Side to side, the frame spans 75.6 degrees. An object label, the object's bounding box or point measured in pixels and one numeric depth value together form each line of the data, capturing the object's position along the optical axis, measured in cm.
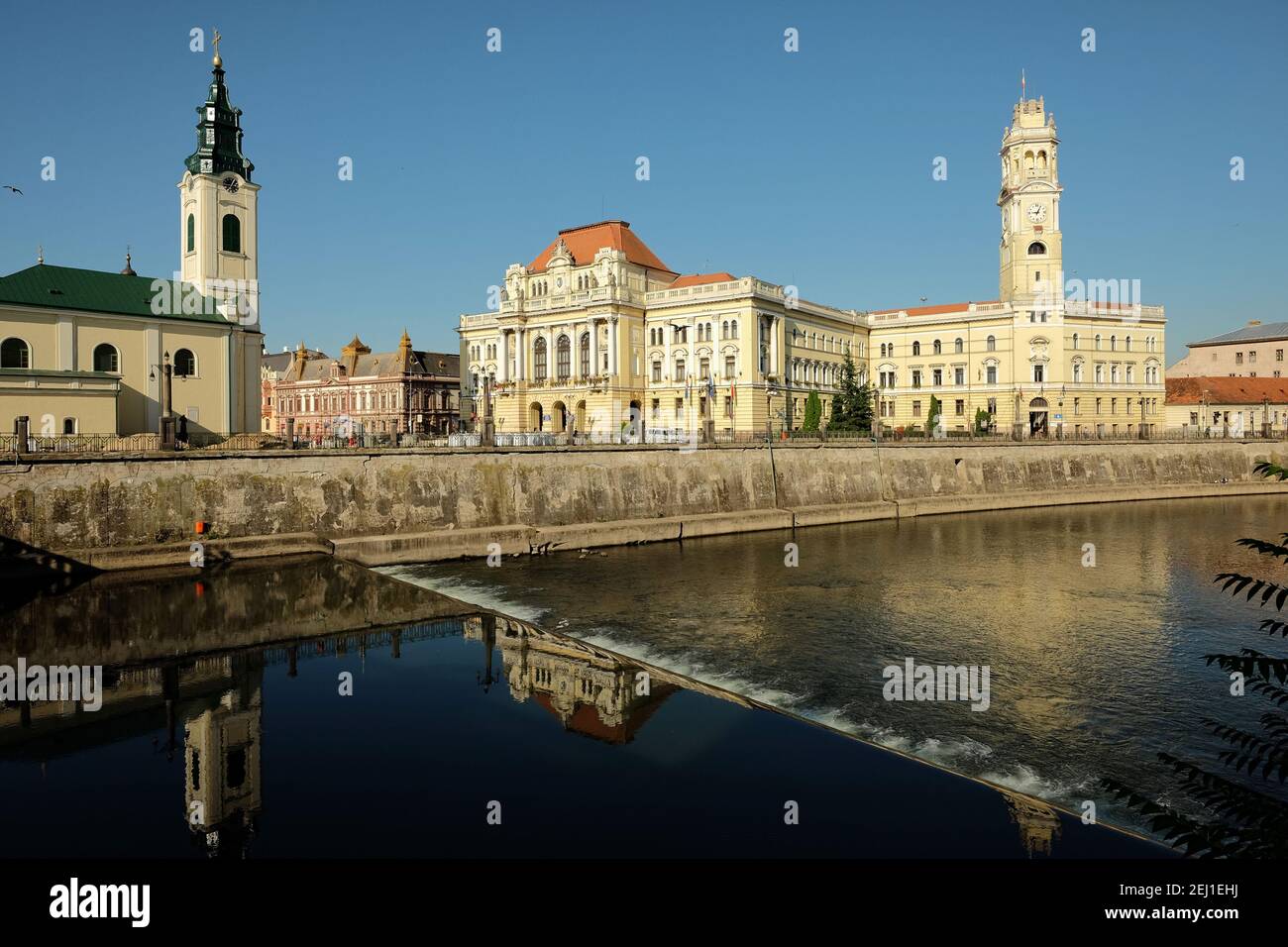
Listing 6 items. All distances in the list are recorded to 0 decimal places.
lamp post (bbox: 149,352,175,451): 3229
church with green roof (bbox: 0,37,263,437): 4119
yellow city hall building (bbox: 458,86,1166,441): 7312
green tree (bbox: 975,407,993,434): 7925
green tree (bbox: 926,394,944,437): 8362
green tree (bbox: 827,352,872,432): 7056
